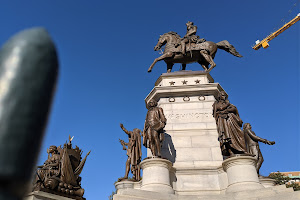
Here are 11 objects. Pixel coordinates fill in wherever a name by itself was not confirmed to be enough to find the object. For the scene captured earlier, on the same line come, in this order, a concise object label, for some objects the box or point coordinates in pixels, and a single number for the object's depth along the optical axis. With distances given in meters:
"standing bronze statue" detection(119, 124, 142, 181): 11.47
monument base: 7.24
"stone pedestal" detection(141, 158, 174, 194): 8.67
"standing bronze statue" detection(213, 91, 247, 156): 9.27
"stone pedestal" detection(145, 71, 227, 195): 9.66
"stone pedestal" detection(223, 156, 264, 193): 8.30
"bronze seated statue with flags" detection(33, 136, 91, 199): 8.54
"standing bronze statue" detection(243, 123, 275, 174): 10.30
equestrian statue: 15.04
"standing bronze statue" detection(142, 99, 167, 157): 9.54
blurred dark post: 0.68
